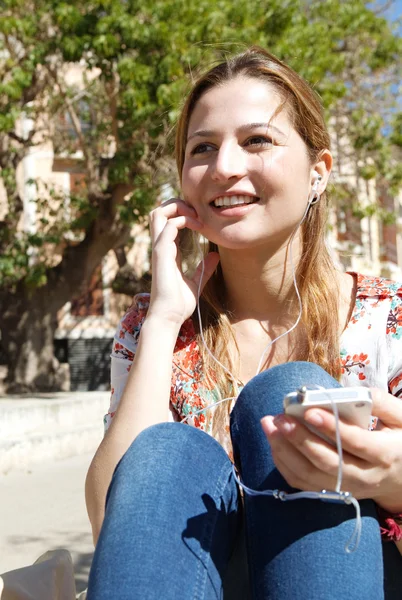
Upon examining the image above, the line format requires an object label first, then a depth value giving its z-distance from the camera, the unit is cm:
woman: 122
